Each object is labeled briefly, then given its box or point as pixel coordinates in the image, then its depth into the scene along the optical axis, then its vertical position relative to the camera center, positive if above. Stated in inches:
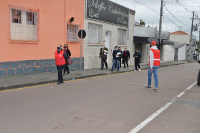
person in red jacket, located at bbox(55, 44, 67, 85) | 367.2 -6.9
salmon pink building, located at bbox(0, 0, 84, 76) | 406.0 +46.3
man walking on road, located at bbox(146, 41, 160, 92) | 327.0 -7.0
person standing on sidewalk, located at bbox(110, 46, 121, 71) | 600.6 -0.4
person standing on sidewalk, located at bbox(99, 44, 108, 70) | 614.0 +4.8
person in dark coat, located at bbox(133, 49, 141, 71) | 654.5 -5.6
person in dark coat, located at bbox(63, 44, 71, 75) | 478.0 +8.4
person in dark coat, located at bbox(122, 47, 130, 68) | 724.0 +0.0
